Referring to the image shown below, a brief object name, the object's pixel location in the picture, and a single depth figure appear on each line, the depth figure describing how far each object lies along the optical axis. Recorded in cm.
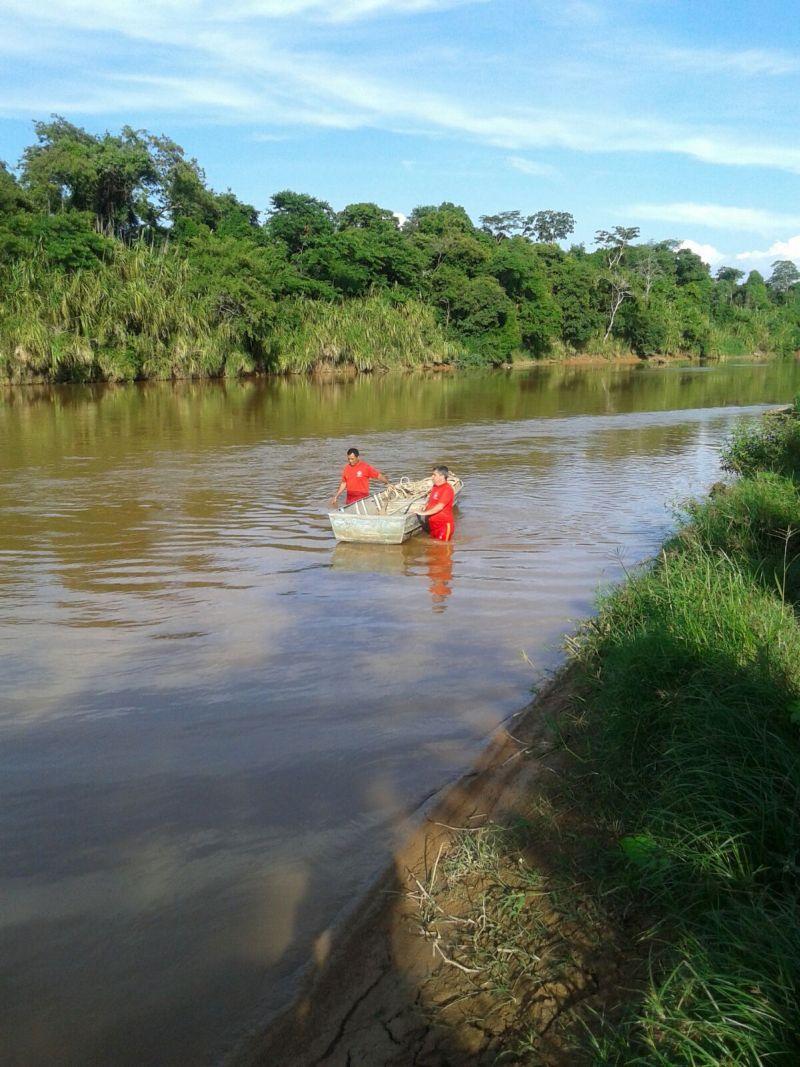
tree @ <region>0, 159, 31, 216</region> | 4275
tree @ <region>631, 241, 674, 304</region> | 8088
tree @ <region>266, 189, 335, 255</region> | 5916
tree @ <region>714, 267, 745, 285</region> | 11688
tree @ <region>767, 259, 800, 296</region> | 12350
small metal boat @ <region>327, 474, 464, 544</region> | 1173
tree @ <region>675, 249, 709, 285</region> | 9762
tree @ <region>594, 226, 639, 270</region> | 8150
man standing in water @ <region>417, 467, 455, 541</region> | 1227
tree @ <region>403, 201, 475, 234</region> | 6919
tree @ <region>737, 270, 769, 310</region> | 11025
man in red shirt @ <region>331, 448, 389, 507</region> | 1330
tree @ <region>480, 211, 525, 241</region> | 9400
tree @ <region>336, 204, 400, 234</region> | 6431
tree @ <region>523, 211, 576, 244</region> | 10119
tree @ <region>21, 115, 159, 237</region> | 4890
